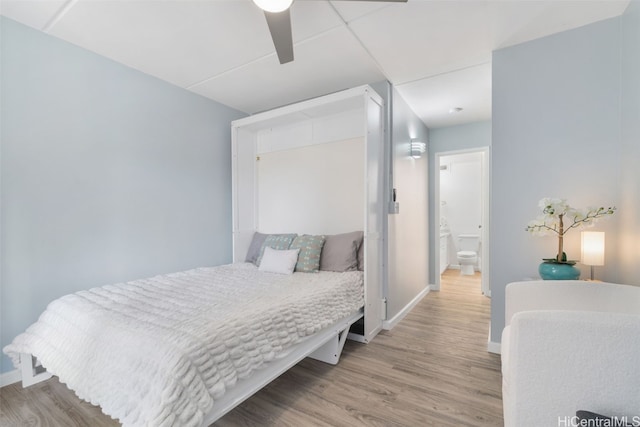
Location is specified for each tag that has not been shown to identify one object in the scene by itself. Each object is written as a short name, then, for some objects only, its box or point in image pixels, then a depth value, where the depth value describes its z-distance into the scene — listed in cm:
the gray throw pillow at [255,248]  334
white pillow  271
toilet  509
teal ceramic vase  179
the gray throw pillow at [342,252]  273
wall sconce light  345
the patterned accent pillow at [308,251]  275
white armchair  82
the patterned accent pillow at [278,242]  304
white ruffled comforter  113
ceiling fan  140
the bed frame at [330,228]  174
